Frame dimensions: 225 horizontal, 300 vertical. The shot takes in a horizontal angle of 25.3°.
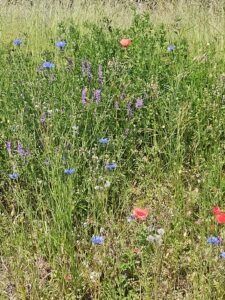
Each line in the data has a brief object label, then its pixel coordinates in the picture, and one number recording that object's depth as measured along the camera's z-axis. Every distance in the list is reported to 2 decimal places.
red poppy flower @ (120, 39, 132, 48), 3.25
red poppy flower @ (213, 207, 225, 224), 1.93
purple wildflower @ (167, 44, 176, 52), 3.33
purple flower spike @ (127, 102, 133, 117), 2.86
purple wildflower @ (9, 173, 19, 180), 2.29
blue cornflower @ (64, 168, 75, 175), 2.23
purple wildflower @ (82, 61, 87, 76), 3.06
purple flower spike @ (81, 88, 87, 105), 2.72
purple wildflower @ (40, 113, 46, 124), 2.60
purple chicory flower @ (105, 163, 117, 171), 2.35
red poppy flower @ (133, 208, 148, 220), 1.99
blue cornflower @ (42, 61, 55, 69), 3.01
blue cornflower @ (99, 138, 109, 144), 2.51
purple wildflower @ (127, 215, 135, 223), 2.10
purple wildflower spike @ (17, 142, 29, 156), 2.45
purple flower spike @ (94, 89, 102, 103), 2.75
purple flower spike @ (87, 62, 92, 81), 3.04
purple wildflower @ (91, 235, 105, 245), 2.00
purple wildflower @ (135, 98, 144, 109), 2.83
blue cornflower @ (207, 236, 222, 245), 1.88
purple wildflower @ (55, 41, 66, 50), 3.18
